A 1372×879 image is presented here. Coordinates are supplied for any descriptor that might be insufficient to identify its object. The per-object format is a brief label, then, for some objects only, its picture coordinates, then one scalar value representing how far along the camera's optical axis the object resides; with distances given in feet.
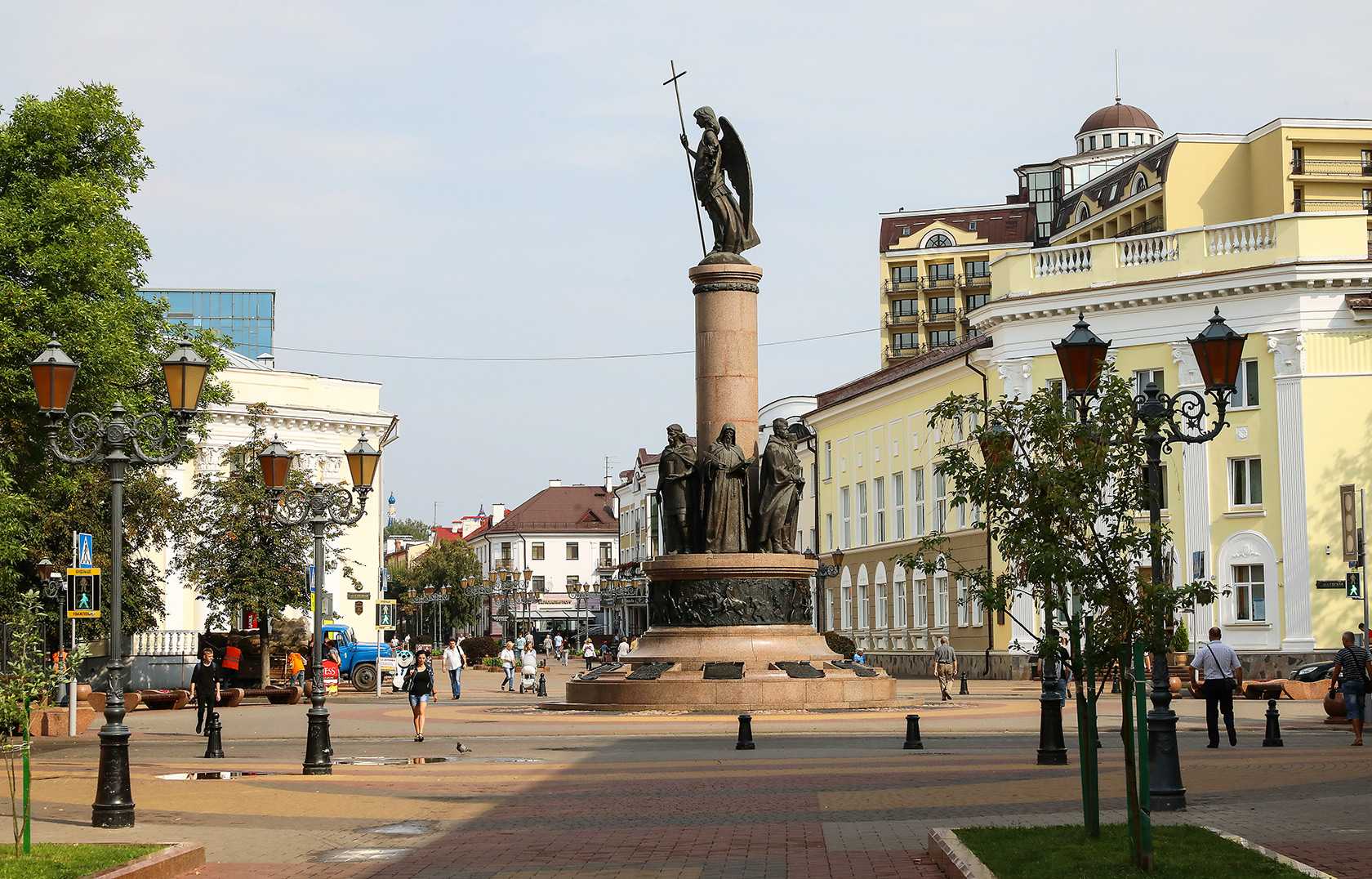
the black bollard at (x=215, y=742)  82.07
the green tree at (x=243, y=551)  172.76
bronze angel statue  113.50
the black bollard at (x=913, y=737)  78.23
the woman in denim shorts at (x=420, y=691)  89.30
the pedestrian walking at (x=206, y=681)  94.22
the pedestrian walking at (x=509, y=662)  175.01
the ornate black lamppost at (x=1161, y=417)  45.03
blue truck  190.70
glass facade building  297.53
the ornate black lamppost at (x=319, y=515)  70.18
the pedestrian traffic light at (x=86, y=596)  98.27
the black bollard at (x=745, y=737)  78.48
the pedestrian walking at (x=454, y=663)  158.30
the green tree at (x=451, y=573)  393.70
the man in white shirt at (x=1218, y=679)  80.84
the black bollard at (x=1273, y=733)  80.38
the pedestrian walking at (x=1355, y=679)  81.41
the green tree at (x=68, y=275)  103.45
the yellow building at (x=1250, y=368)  178.50
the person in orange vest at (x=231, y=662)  133.08
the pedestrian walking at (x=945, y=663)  137.69
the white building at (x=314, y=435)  232.73
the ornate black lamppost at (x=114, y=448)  52.21
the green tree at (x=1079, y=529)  38.99
